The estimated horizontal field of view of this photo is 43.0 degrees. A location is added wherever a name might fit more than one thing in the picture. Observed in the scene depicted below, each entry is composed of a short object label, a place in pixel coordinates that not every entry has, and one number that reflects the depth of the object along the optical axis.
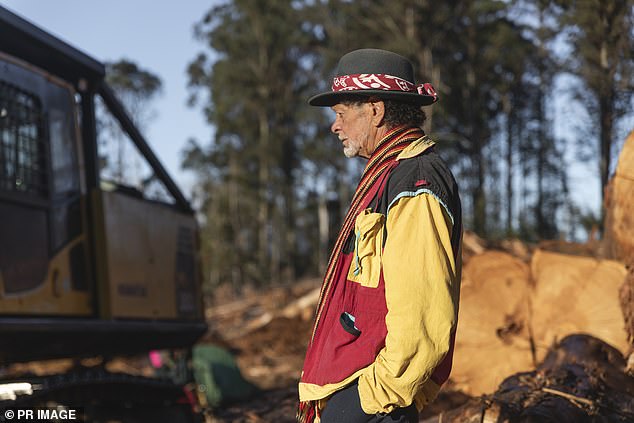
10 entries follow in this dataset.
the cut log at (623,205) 6.18
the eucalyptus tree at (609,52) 9.90
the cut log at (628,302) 5.92
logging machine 4.97
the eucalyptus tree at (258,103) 38.31
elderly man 2.49
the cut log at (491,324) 7.05
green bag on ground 9.87
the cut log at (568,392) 4.27
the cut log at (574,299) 6.65
